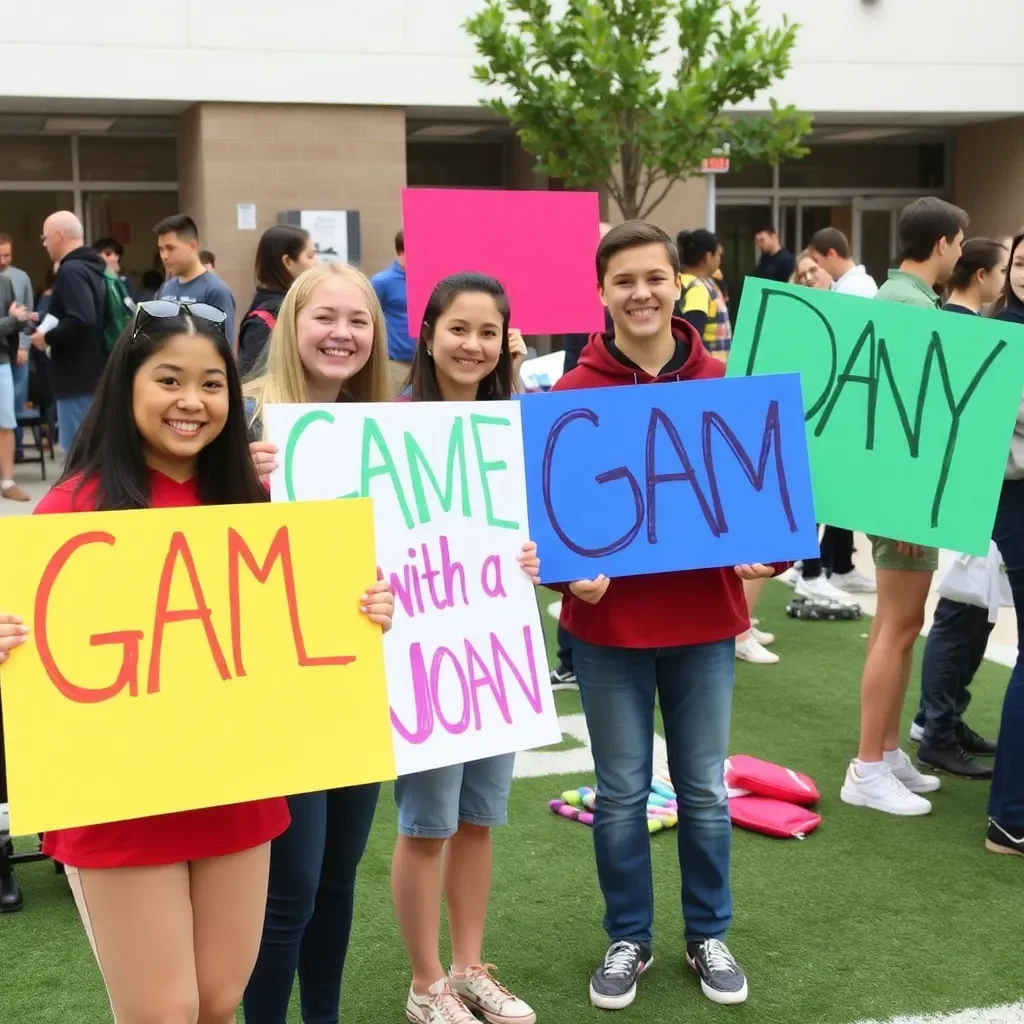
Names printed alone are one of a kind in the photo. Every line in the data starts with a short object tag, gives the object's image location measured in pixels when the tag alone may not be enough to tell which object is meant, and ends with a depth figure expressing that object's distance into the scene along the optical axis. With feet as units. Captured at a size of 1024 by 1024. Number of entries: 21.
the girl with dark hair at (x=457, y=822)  9.70
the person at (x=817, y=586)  24.39
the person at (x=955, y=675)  16.05
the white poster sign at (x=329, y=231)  48.32
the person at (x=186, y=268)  23.09
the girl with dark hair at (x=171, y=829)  7.19
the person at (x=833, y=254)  27.73
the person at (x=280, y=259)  17.39
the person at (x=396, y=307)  22.48
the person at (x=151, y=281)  51.98
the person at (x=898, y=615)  14.52
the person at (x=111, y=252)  43.14
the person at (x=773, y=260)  40.46
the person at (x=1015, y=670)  13.04
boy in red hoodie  10.30
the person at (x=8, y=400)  33.73
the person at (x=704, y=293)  23.27
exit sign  43.83
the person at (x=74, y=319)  29.45
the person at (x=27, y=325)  37.78
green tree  36.76
